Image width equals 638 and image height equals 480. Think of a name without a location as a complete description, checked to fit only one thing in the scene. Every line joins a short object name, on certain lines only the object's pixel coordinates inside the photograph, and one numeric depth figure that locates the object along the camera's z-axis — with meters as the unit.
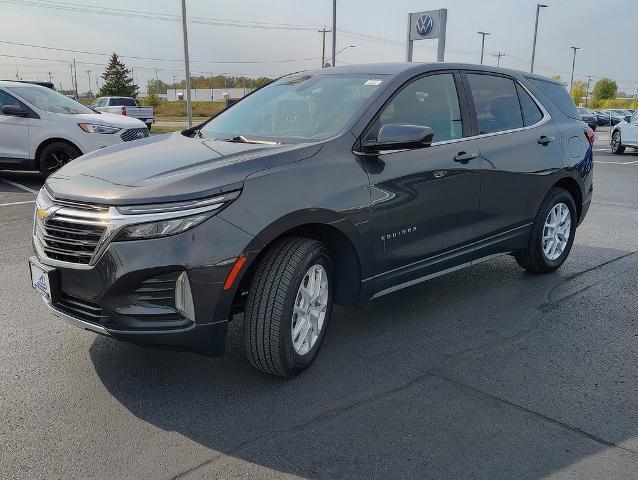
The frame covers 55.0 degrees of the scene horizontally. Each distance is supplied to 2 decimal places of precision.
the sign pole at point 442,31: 24.08
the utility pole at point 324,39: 58.00
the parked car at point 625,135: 19.77
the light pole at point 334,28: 30.80
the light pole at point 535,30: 52.85
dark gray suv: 2.93
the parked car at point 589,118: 32.42
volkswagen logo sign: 24.79
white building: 83.31
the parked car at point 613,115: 53.78
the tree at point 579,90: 111.70
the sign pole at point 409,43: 25.73
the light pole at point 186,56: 28.30
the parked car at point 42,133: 10.09
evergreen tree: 72.31
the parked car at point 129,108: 31.76
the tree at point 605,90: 111.79
